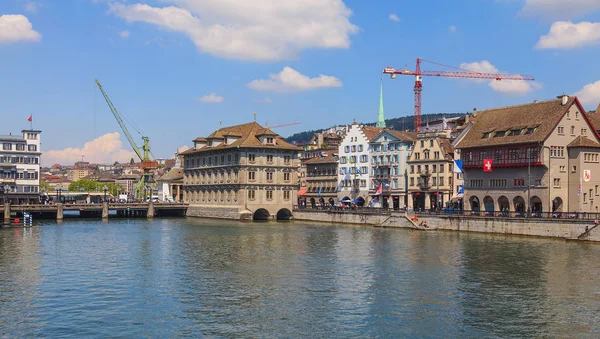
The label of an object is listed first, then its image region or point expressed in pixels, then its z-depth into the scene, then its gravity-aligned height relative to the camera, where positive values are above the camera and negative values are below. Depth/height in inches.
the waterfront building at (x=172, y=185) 6612.7 +159.1
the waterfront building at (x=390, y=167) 4864.7 +270.8
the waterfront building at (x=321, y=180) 5649.6 +193.9
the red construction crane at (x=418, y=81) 7628.0 +1477.5
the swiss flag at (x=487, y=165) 3624.5 +207.9
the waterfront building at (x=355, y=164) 5246.1 +309.7
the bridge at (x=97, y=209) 4481.1 -71.3
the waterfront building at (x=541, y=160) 3351.4 +226.6
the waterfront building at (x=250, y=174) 4916.3 +209.3
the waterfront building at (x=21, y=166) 5088.6 +273.2
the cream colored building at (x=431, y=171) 4485.7 +217.2
